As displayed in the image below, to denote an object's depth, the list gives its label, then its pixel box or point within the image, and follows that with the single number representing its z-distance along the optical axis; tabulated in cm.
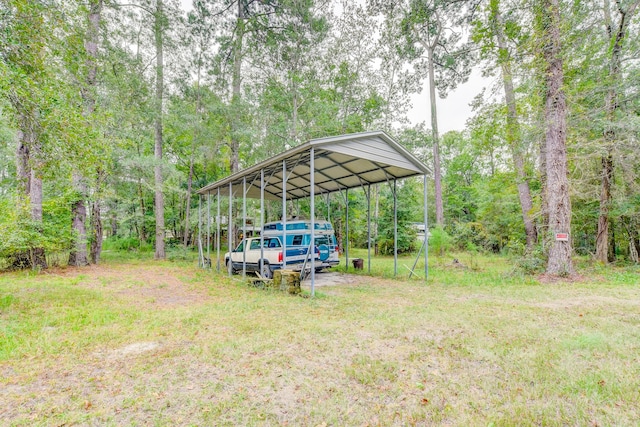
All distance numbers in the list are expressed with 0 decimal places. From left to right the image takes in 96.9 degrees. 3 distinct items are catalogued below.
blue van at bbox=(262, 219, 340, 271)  834
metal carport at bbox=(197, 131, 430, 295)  649
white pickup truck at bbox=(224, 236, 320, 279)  799
